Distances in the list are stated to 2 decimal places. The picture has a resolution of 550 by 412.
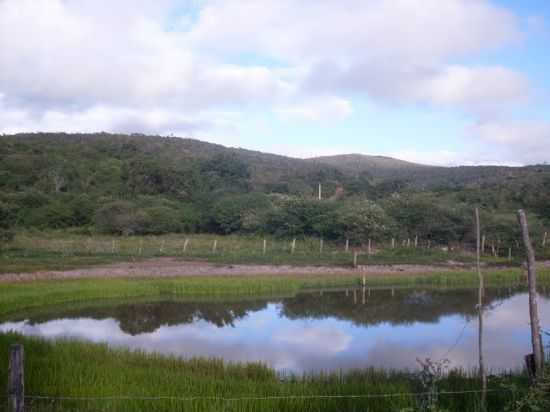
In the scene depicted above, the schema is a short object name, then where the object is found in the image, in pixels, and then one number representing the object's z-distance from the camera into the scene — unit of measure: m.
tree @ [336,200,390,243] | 37.88
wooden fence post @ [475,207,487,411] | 7.24
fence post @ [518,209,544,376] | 7.10
